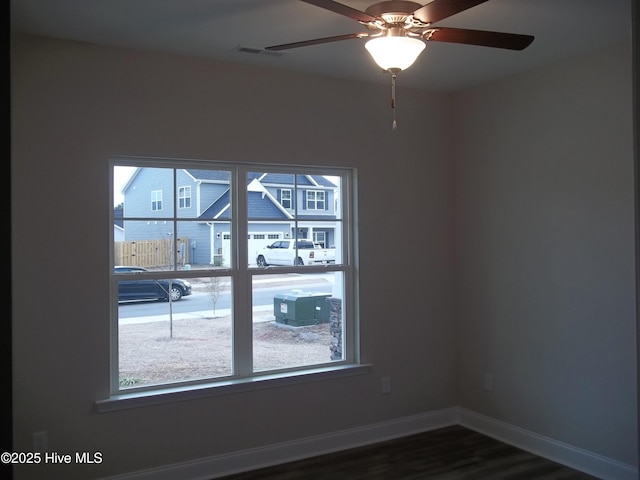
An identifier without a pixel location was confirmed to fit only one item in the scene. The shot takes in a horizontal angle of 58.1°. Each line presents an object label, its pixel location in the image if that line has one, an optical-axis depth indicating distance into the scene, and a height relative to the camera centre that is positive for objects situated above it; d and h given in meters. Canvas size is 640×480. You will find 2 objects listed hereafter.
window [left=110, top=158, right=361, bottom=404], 3.59 -0.14
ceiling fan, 2.43 +0.97
